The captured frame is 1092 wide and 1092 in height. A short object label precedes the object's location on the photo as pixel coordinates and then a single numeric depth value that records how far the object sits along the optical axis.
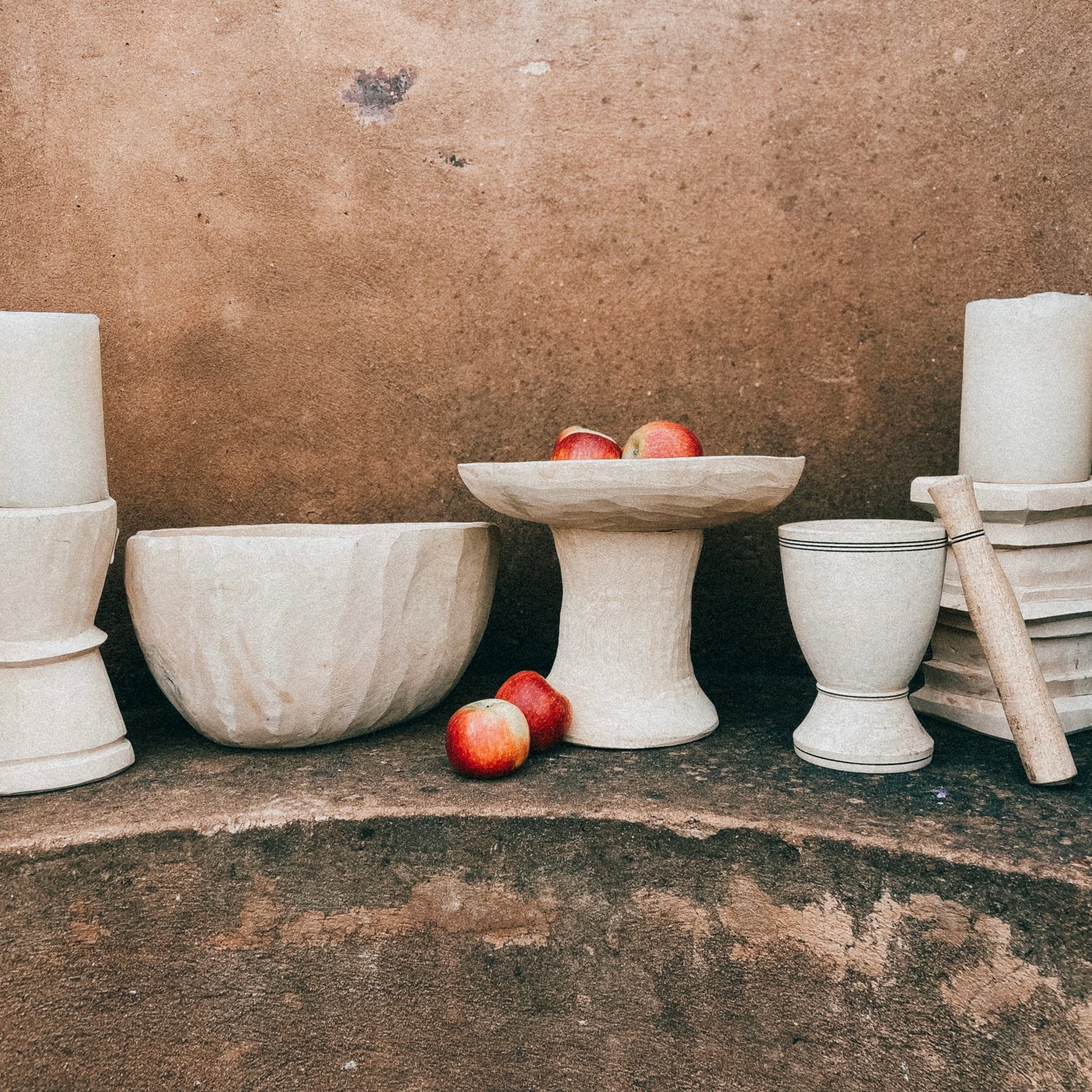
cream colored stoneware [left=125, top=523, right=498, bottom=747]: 1.52
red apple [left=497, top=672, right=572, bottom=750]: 1.57
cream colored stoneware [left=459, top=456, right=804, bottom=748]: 1.53
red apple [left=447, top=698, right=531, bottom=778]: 1.47
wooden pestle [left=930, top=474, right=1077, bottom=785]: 1.38
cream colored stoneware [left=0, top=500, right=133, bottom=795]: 1.45
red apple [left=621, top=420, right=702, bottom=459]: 1.60
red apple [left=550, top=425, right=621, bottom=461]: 1.61
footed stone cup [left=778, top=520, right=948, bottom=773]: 1.43
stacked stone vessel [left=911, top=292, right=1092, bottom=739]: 1.57
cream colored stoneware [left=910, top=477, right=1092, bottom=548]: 1.55
